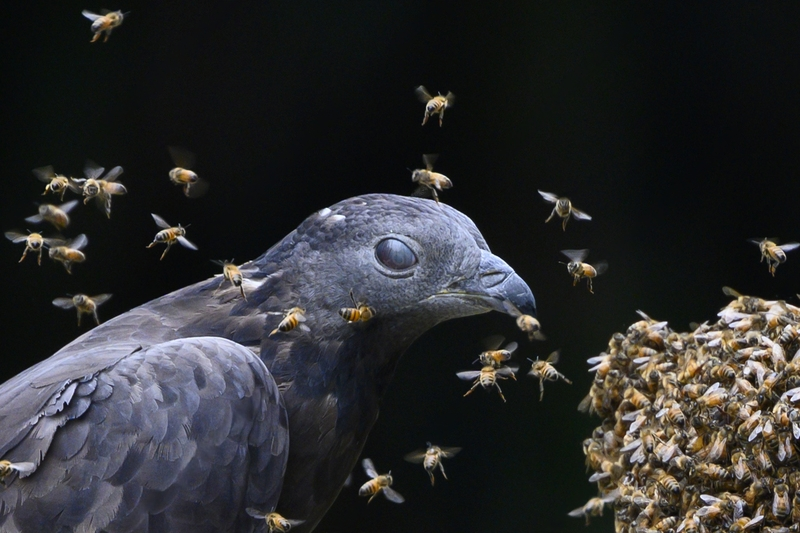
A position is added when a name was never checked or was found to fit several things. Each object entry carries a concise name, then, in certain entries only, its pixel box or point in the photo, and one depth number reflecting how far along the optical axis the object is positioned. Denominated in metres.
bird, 5.41
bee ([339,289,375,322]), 6.14
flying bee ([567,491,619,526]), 6.30
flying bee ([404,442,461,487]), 6.89
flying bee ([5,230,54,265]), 6.81
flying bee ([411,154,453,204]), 7.09
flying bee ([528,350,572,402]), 6.89
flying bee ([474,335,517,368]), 6.82
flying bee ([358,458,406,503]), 6.80
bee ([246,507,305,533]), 5.75
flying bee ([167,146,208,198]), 6.95
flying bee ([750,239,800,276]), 6.77
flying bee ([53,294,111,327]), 7.03
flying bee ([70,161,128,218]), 6.79
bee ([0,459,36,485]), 5.30
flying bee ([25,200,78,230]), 7.02
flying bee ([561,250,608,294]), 6.95
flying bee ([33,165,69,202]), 6.75
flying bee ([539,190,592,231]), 7.12
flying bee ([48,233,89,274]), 6.97
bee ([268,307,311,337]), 6.04
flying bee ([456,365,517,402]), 6.63
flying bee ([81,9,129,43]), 7.20
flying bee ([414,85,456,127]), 7.32
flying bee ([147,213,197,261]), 6.66
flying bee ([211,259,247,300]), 6.39
